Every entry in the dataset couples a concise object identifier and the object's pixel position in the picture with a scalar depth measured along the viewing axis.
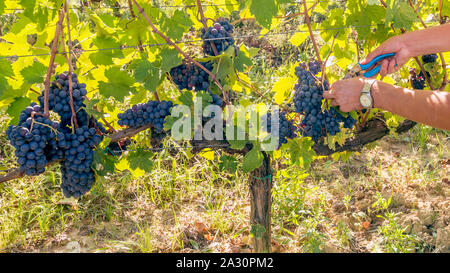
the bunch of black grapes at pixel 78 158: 1.68
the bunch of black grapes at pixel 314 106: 1.88
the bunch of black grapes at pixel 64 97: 1.71
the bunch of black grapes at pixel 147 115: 1.88
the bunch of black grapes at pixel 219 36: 1.81
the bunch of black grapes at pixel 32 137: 1.54
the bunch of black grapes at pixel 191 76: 1.88
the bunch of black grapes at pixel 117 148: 1.98
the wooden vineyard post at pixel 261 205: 2.25
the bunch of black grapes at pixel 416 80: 2.28
